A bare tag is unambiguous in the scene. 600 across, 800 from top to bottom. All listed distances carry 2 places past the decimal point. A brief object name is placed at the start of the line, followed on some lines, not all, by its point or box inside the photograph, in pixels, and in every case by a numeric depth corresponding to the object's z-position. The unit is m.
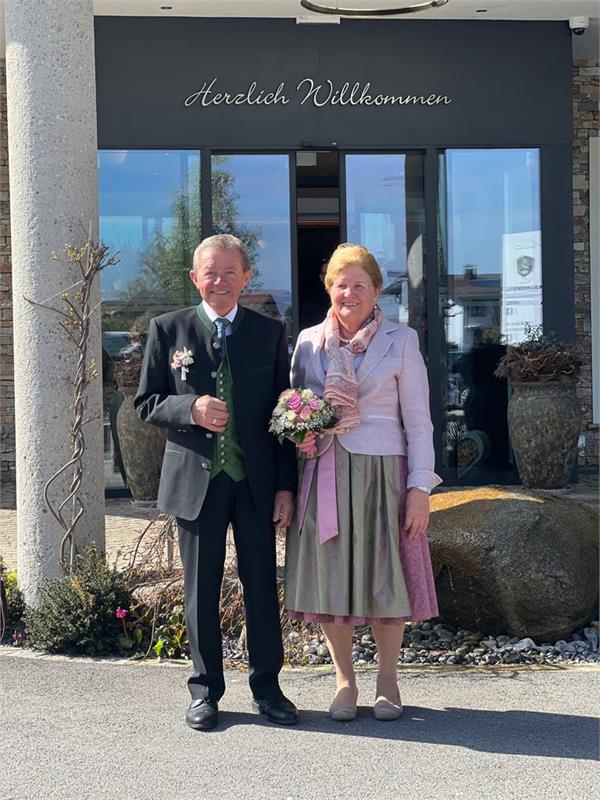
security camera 10.84
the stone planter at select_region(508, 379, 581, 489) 10.21
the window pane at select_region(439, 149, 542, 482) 11.12
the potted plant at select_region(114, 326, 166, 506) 10.14
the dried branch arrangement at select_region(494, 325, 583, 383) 10.19
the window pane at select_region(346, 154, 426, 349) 11.04
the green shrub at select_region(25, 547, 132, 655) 5.77
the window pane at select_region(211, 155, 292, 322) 10.91
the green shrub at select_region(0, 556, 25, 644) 6.03
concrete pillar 6.02
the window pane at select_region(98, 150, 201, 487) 10.75
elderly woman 4.69
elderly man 4.65
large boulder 5.83
